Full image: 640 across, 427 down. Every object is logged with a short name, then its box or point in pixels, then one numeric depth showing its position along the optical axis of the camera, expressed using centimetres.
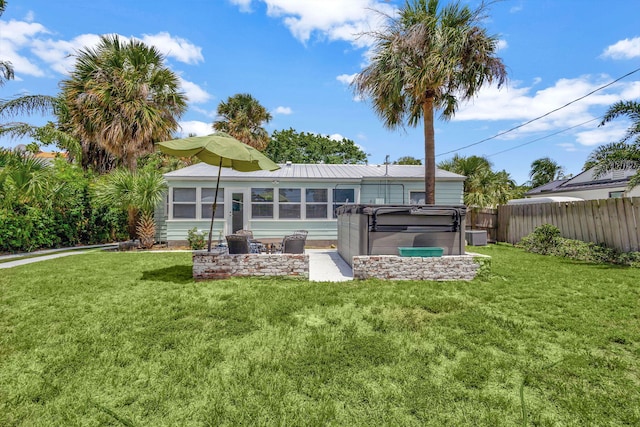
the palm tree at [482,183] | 1530
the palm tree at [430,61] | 920
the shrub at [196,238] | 1145
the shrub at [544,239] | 1025
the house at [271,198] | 1199
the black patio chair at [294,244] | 696
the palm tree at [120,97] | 1202
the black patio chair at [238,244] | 640
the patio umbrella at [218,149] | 546
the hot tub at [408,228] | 711
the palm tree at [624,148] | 866
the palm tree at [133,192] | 1111
